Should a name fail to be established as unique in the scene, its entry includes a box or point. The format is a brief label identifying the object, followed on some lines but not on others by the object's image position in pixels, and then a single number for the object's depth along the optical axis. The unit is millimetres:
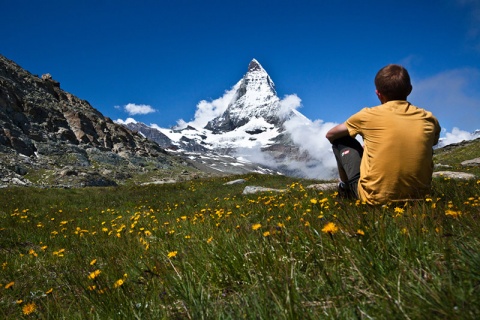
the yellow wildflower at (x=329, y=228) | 1857
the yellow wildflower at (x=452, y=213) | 2714
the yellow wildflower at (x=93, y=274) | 2416
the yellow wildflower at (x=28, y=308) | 2492
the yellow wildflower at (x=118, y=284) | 2281
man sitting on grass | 4387
